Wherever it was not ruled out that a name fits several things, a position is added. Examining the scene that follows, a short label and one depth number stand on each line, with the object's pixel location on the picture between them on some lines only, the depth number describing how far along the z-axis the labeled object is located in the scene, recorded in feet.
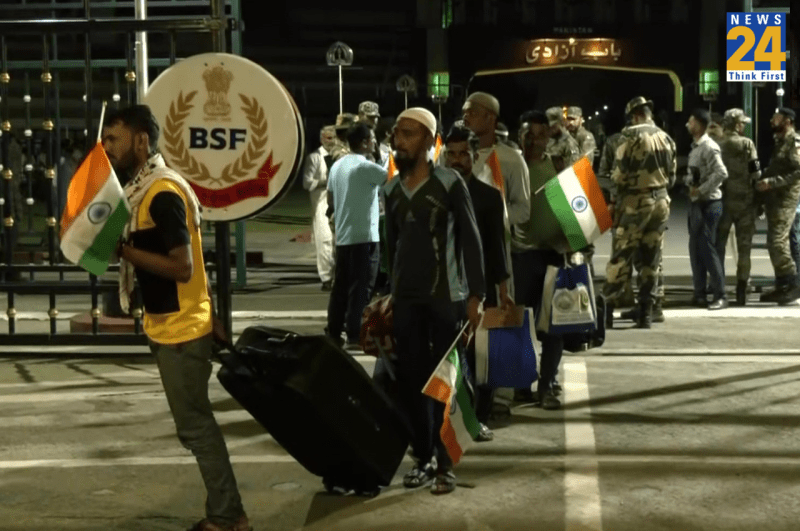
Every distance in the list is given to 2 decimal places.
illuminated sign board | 131.23
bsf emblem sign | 27.78
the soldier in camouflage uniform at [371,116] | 41.27
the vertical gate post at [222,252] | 30.96
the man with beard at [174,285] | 18.02
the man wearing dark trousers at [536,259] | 27.48
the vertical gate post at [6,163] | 32.98
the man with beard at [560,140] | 41.04
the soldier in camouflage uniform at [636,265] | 39.01
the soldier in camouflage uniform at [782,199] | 42.86
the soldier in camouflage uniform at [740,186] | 42.57
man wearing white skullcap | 21.49
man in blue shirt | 34.47
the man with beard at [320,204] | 46.91
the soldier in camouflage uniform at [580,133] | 47.34
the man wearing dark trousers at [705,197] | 41.39
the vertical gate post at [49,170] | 32.81
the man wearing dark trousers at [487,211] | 23.58
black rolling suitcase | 19.61
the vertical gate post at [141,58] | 35.76
